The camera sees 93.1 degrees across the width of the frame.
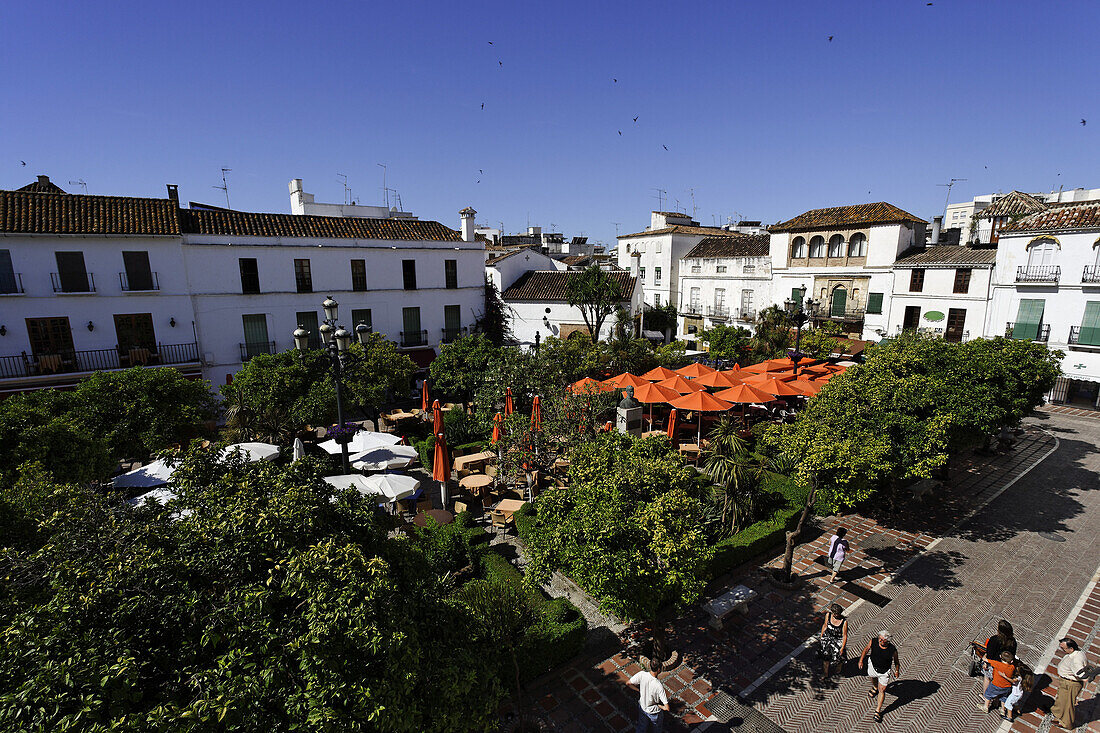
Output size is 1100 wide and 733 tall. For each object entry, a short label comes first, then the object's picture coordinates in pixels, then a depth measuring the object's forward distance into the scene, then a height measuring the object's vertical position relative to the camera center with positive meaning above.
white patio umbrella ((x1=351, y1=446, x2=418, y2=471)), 14.75 -5.10
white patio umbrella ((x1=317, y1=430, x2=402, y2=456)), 15.50 -4.85
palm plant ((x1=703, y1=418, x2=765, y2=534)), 12.77 -5.10
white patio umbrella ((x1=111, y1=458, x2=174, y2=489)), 12.90 -4.87
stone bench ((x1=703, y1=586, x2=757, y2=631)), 9.77 -6.17
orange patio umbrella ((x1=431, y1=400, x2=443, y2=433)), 16.22 -4.38
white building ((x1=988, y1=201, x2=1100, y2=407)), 23.89 -0.74
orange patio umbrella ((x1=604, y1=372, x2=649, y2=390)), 19.50 -3.93
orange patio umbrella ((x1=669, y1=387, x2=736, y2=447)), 16.91 -4.15
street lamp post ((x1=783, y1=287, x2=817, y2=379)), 19.20 -1.53
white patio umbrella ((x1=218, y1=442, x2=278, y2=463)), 14.73 -4.83
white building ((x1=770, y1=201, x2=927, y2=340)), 32.91 +1.05
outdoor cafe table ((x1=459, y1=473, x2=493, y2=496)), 14.76 -5.77
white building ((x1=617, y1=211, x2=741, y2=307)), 43.69 +2.26
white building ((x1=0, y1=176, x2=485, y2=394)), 21.36 -0.08
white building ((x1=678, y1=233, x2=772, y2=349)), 39.75 -0.50
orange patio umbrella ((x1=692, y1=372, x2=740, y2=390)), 19.84 -3.99
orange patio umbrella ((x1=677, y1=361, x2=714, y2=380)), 21.06 -3.82
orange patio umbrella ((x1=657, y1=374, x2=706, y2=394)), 18.58 -3.87
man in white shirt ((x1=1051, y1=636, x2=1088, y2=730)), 7.52 -5.91
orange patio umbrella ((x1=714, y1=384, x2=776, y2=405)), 17.66 -4.07
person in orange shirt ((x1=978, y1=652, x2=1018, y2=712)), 7.82 -6.00
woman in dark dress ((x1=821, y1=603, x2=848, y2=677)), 8.47 -5.80
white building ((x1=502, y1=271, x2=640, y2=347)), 35.78 -1.99
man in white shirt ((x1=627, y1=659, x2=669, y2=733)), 7.07 -5.70
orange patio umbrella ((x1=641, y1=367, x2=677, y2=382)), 20.84 -3.91
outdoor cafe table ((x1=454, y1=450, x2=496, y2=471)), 16.45 -5.70
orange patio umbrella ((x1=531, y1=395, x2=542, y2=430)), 14.34 -4.01
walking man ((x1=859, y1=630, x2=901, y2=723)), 7.89 -5.83
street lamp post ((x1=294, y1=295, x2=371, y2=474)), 11.02 -1.39
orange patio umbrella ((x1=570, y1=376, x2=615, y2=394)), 15.82 -3.45
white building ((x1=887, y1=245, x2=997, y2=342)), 28.27 -1.02
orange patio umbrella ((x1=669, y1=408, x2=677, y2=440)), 17.62 -4.97
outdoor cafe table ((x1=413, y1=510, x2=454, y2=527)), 12.84 -5.87
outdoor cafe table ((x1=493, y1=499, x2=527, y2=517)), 13.67 -5.97
